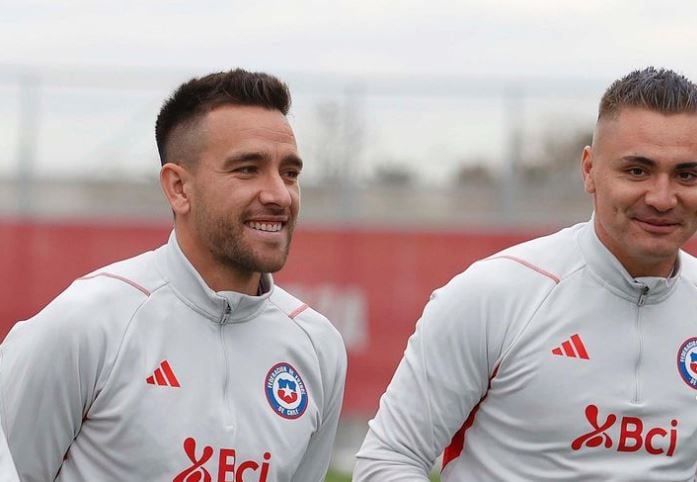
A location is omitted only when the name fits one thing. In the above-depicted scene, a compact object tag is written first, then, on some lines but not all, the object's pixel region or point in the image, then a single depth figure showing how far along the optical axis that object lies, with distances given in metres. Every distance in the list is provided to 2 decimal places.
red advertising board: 24.37
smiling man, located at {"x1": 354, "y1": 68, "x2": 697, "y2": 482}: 8.63
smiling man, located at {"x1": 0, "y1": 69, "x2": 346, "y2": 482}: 8.01
